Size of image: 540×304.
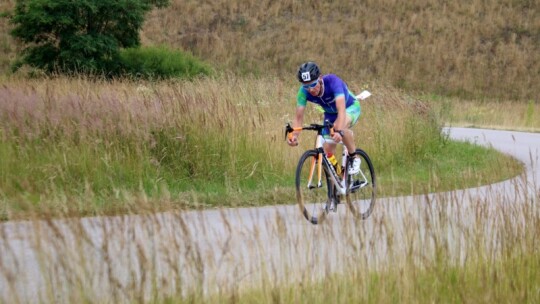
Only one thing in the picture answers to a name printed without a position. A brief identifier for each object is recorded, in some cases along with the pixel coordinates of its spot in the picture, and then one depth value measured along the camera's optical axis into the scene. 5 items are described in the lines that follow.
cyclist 18.36
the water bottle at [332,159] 19.40
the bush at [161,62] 64.31
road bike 18.77
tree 56.59
